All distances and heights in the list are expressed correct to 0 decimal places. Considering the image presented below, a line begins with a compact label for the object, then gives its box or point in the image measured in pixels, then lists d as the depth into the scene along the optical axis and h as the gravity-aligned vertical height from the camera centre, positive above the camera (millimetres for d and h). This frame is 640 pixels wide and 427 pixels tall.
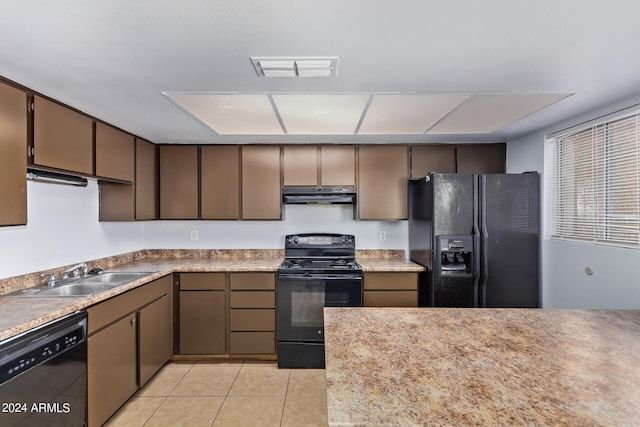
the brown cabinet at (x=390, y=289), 2979 -734
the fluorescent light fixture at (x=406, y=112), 2041 +752
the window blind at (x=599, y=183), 2084 +220
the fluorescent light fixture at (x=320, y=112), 2035 +753
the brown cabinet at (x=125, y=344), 1932 -953
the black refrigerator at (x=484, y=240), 2744 -244
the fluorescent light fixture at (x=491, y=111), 2035 +752
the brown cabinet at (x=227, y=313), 2973 -959
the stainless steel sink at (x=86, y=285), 2092 -535
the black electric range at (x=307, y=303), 2898 -849
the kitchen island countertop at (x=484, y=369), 805 -518
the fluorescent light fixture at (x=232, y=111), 2014 +756
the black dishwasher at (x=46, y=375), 1403 -811
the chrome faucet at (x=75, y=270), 2408 -451
